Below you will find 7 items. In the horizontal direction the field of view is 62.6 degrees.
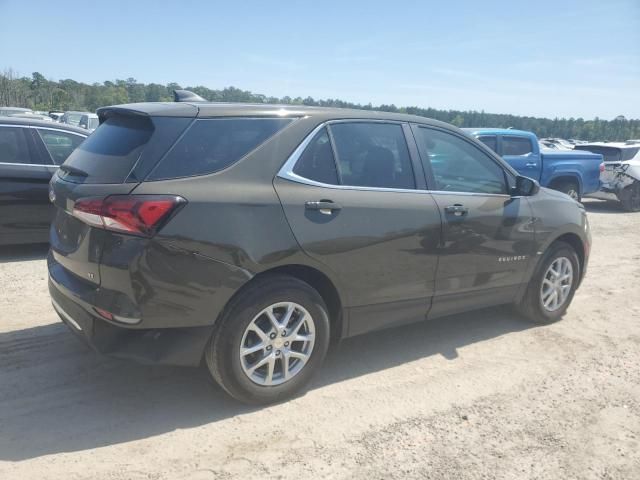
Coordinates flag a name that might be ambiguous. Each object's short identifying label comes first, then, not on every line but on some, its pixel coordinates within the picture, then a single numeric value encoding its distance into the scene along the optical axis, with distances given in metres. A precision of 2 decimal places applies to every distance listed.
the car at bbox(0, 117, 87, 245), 6.05
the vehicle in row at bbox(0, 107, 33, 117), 20.14
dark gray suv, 2.77
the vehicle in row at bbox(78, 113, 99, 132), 18.59
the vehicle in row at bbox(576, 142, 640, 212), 13.34
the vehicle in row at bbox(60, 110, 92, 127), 19.75
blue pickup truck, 10.79
